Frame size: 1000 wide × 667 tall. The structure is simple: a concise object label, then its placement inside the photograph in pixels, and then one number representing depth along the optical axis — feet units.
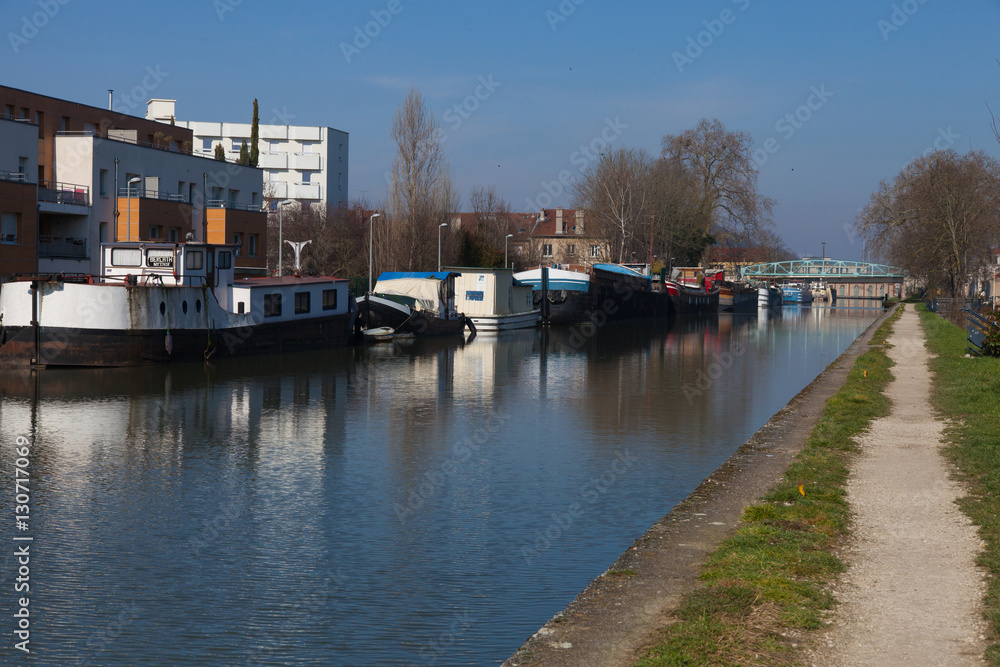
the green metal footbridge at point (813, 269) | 543.39
